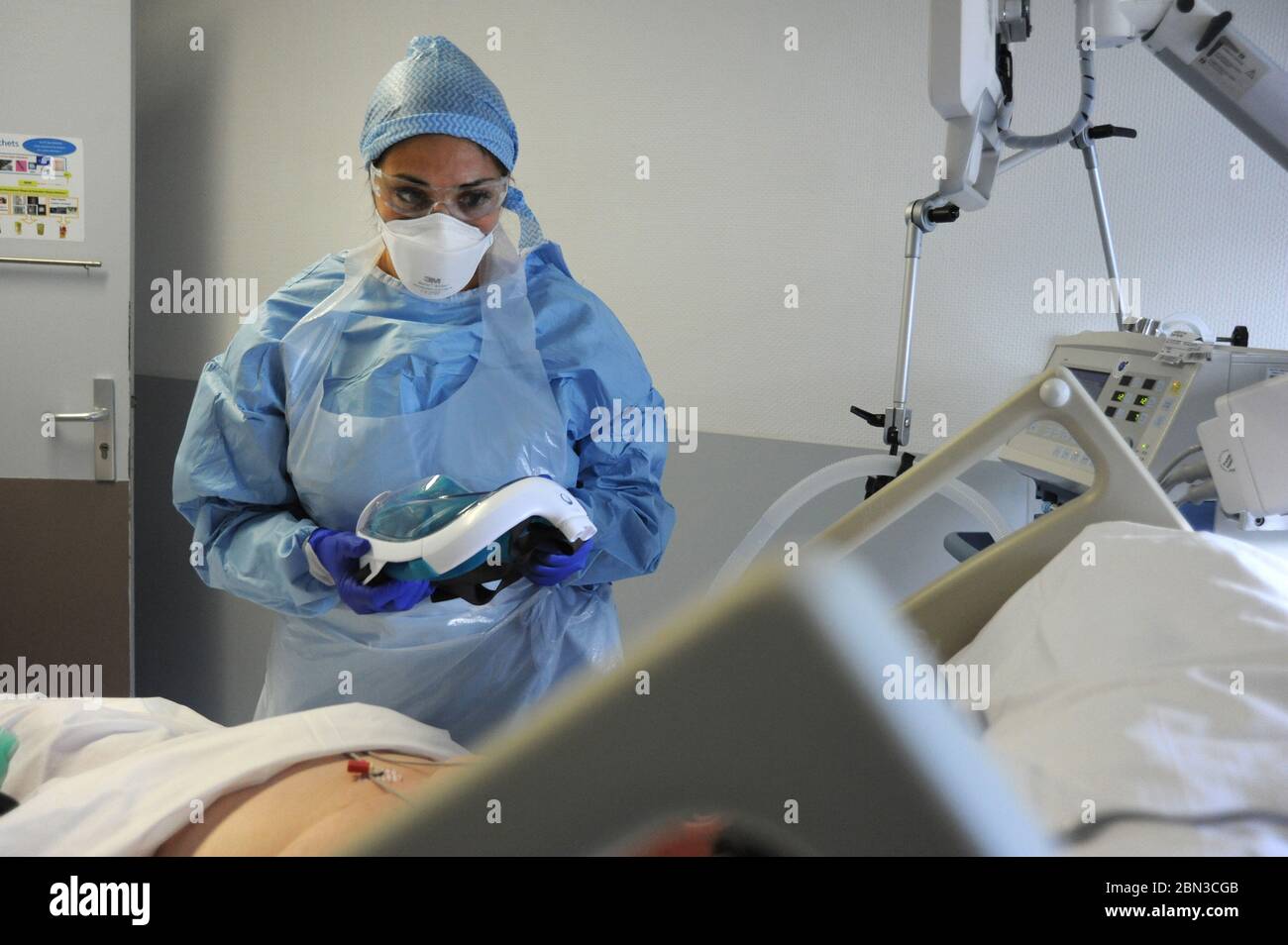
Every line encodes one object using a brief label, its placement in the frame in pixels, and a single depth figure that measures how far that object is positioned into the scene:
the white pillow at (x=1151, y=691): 0.69
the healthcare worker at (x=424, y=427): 1.37
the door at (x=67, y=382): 2.33
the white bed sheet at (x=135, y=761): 0.91
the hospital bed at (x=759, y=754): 0.40
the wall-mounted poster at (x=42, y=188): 2.32
